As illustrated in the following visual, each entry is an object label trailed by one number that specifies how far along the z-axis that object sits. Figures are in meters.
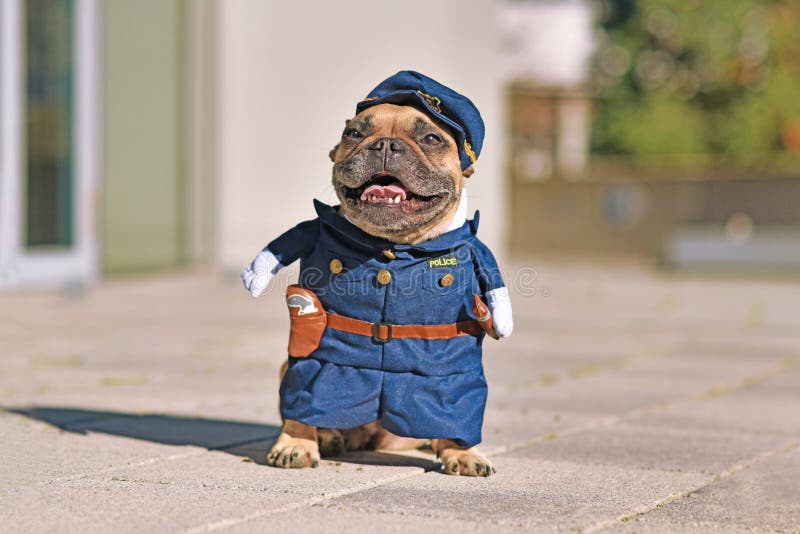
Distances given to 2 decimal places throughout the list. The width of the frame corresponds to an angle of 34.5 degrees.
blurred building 11.02
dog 4.18
